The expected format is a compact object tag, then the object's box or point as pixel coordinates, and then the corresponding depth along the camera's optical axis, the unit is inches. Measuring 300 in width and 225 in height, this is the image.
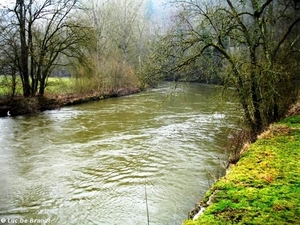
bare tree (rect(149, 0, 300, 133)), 307.0
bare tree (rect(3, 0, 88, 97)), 720.3
